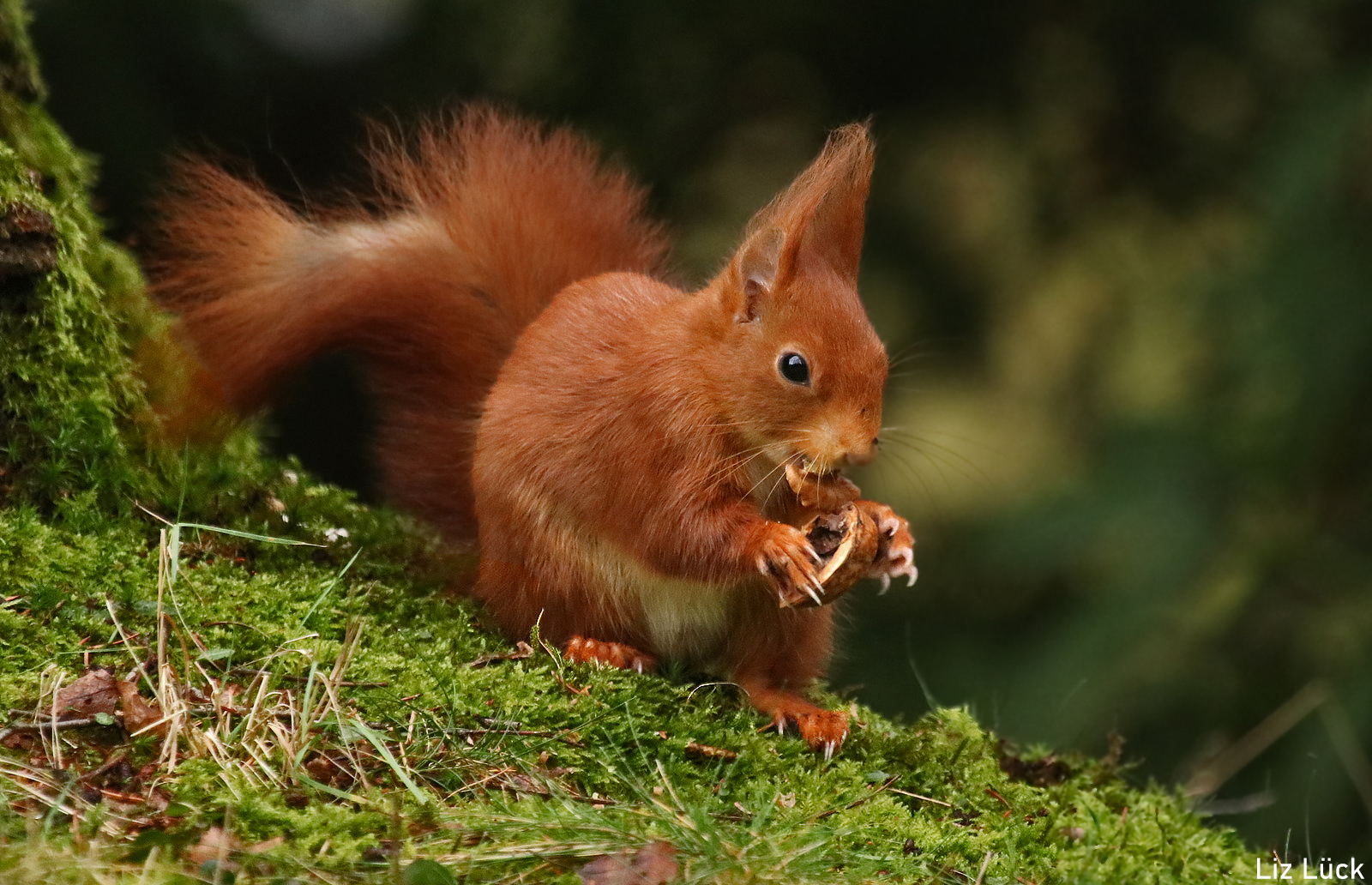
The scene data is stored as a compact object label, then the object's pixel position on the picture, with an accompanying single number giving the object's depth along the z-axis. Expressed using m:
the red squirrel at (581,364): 5.82
